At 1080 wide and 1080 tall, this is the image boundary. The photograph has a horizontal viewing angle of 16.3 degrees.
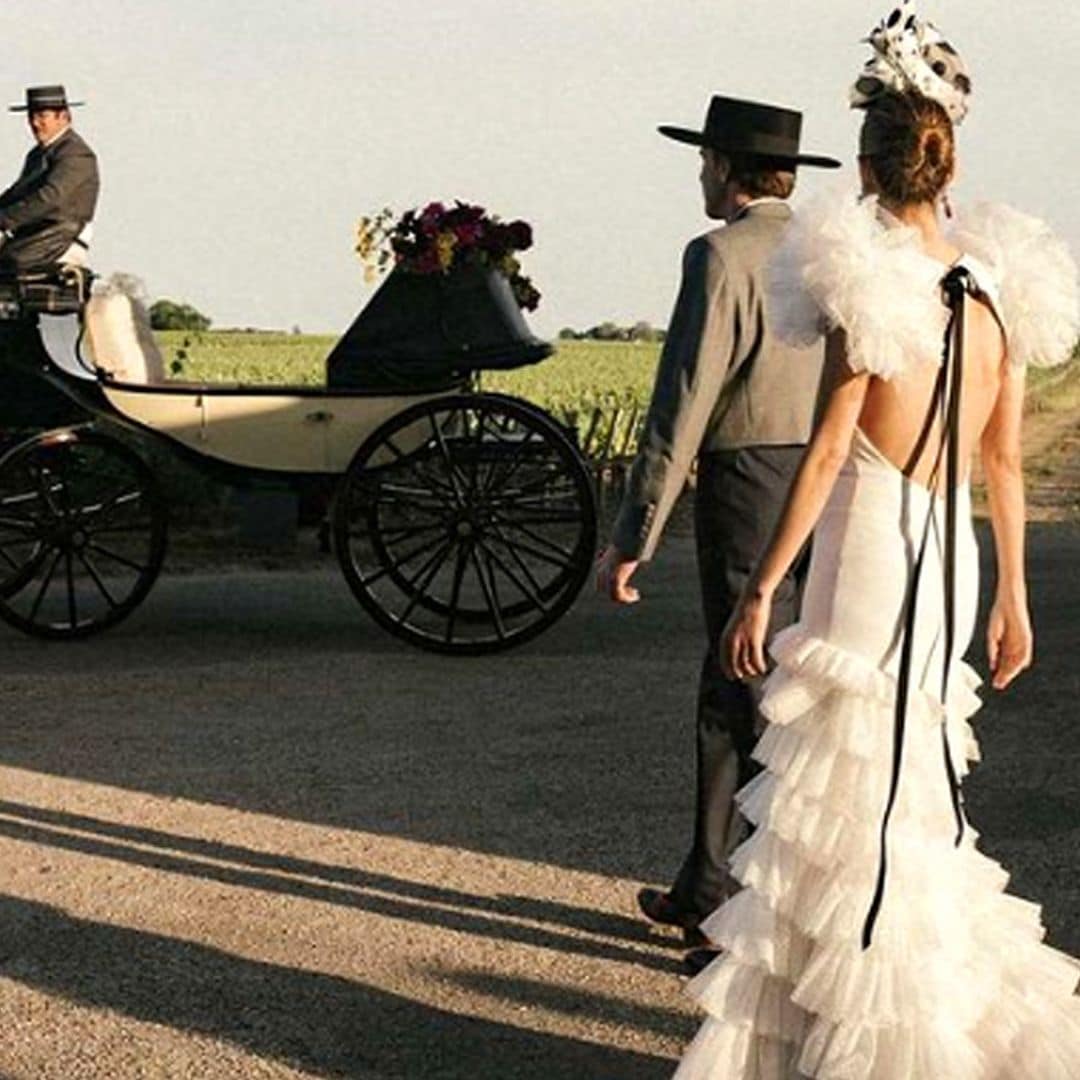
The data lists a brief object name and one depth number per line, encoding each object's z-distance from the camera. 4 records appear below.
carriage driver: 16.74
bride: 6.53
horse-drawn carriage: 15.53
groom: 8.51
